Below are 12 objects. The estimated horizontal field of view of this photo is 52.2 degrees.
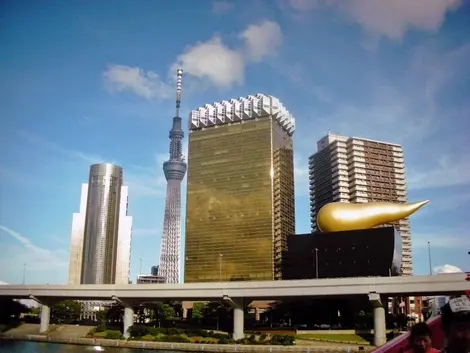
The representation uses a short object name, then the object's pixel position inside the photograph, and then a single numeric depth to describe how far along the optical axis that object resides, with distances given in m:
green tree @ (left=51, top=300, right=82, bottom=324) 111.25
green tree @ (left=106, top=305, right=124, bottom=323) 97.56
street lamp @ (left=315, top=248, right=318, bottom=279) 90.88
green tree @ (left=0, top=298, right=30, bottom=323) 93.41
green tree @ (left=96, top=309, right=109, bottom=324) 100.27
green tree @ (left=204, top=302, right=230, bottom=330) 95.50
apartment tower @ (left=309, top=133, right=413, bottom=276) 176.08
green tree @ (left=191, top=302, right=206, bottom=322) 100.06
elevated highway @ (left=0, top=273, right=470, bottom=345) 63.94
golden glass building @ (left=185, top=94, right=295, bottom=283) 149.25
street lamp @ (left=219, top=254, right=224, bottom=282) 148.25
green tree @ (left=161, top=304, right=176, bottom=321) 98.19
